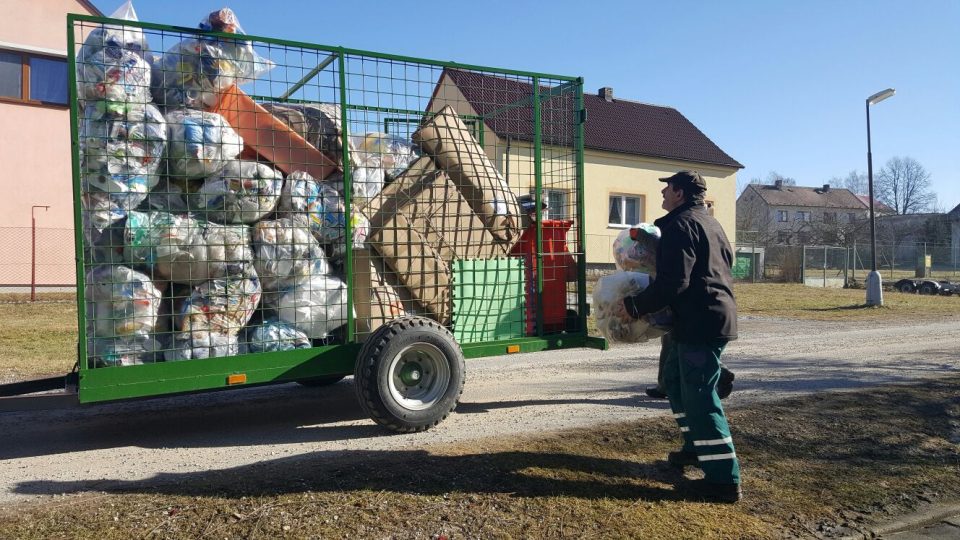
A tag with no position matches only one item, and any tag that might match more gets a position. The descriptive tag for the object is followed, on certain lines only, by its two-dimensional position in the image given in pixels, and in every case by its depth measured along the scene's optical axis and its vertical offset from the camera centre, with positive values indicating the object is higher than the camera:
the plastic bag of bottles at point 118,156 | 4.67 +0.77
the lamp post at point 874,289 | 19.22 -0.59
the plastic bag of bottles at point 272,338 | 5.16 -0.47
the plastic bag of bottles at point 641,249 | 5.00 +0.14
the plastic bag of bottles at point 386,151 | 5.94 +1.02
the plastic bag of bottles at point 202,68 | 5.01 +1.44
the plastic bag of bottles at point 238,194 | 5.07 +0.56
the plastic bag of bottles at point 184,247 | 4.80 +0.18
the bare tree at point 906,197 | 82.25 +8.09
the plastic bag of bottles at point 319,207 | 5.38 +0.49
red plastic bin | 6.37 +0.00
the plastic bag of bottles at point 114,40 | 4.67 +1.53
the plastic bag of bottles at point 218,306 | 4.95 -0.23
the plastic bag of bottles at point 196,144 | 4.94 +0.89
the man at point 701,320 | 4.10 -0.29
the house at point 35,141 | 16.22 +3.04
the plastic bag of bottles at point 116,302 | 4.68 -0.19
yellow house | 24.70 +3.88
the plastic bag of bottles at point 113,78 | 4.65 +1.28
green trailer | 4.72 +0.31
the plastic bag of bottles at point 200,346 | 4.89 -0.50
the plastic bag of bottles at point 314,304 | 5.32 -0.24
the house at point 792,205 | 69.00 +6.74
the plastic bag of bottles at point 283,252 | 5.22 +0.15
